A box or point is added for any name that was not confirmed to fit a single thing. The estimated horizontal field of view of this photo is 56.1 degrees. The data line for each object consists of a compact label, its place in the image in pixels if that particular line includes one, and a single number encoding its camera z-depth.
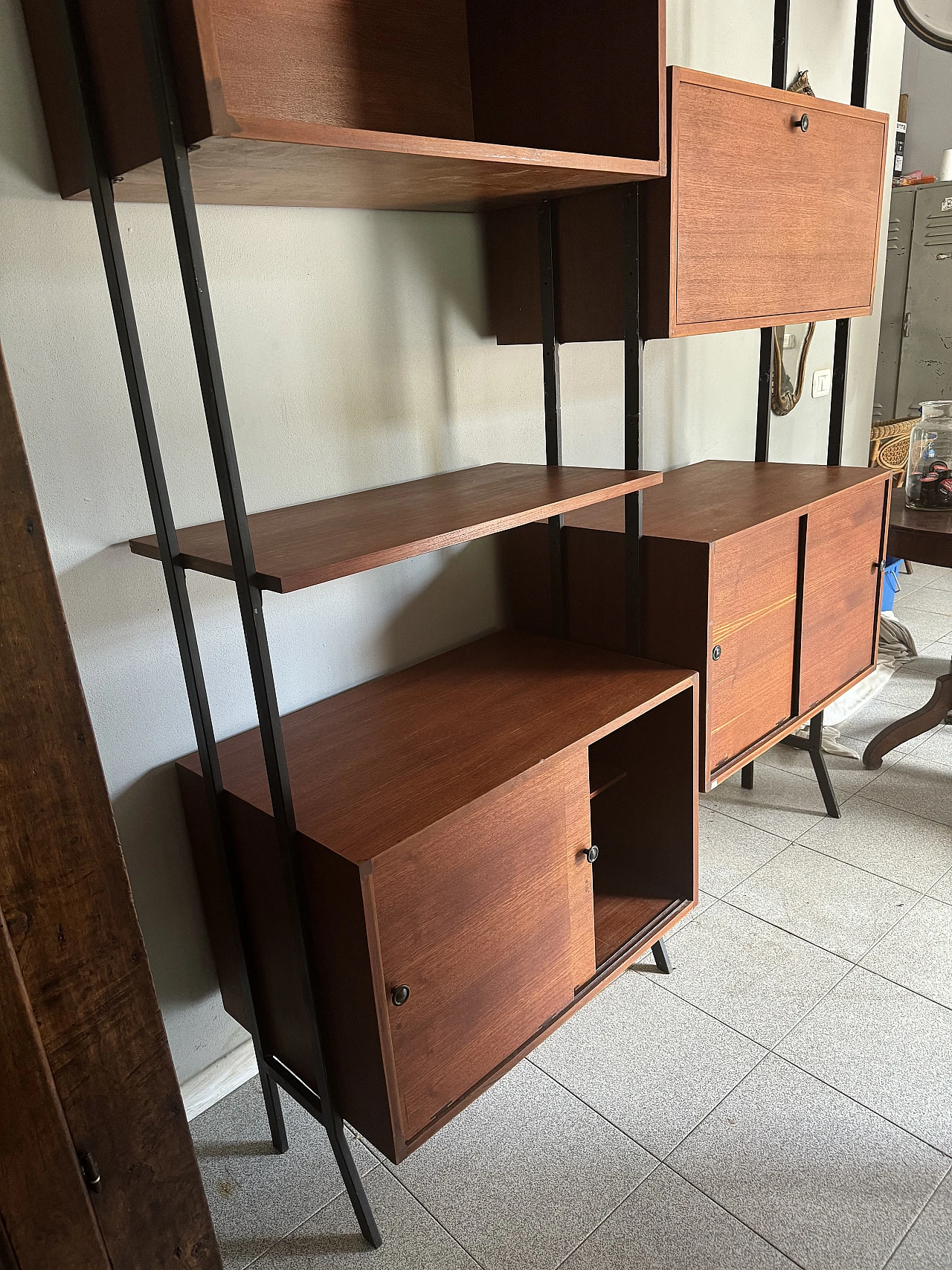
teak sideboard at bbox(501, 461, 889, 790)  1.67
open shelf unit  0.97
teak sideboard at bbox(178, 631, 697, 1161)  1.20
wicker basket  3.73
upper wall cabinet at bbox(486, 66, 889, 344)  1.47
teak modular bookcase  1.06
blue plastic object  3.57
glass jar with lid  2.33
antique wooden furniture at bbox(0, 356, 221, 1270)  0.92
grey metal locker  4.36
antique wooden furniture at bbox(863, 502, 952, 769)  2.19
